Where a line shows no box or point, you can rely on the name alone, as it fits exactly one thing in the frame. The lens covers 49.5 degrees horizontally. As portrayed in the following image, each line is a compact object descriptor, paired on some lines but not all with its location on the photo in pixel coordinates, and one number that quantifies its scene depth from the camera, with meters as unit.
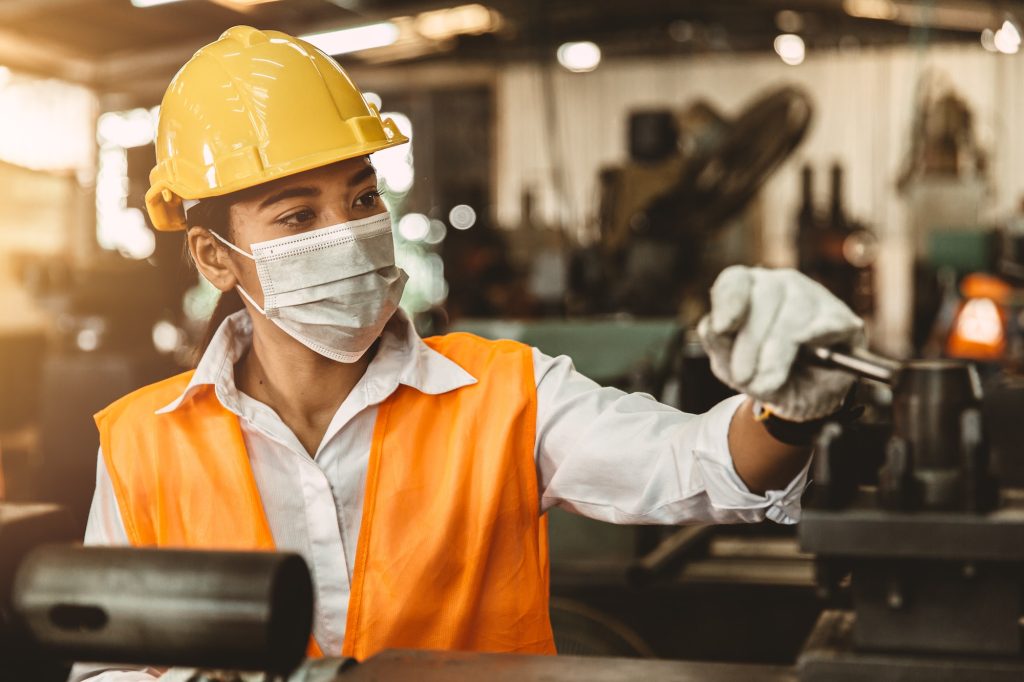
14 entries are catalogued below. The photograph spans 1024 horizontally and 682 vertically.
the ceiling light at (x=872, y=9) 8.59
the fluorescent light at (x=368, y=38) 7.67
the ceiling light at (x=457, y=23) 8.72
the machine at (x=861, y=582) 0.78
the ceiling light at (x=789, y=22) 9.22
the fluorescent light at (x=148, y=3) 5.55
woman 1.37
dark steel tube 0.78
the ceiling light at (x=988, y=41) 8.76
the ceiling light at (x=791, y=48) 9.48
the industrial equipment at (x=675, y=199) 3.54
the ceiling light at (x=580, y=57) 9.87
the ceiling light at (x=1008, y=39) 7.86
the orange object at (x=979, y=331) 3.80
